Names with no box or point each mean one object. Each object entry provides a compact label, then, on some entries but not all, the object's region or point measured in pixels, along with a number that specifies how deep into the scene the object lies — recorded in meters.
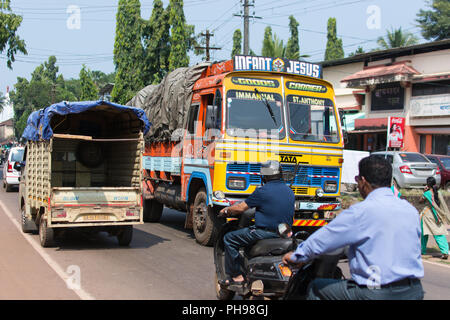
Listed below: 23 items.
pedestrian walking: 9.58
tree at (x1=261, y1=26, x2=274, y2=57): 33.06
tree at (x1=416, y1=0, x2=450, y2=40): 39.16
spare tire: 11.60
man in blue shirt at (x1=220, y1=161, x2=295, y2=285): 5.39
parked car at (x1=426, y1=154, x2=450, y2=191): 20.77
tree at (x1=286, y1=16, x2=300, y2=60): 57.47
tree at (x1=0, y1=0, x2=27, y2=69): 22.94
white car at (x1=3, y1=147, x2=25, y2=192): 22.06
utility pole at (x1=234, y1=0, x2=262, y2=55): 24.02
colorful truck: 8.95
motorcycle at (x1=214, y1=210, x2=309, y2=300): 5.00
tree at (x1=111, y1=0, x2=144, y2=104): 37.94
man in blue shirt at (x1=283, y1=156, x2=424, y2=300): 3.19
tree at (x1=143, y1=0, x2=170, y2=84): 36.72
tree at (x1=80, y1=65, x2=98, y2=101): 48.75
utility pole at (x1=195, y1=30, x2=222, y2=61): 33.78
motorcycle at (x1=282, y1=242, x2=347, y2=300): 3.52
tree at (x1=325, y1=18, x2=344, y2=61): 53.84
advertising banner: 16.38
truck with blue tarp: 9.07
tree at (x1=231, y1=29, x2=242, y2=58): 57.33
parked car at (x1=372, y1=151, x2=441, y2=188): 18.89
